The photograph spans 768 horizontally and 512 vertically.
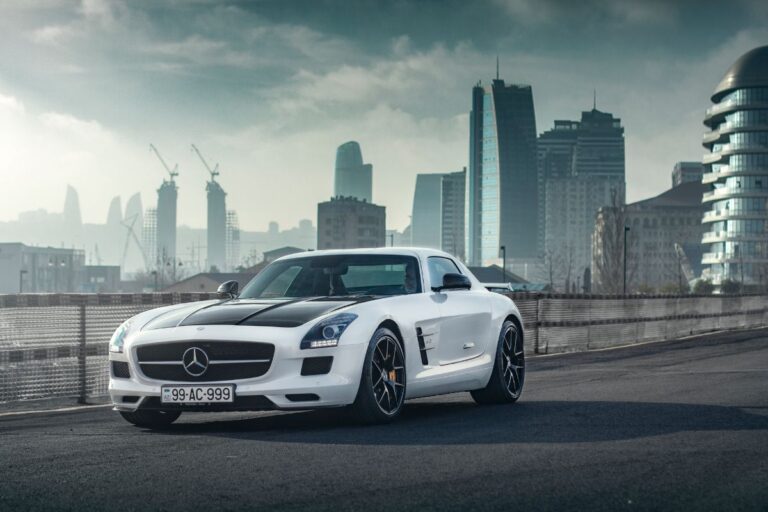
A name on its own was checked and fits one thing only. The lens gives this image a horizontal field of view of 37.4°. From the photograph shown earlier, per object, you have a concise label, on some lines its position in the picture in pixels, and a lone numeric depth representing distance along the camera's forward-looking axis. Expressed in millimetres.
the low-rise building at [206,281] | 147000
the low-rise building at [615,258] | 113188
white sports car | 8203
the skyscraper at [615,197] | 119438
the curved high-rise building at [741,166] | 136625
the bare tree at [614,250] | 113188
